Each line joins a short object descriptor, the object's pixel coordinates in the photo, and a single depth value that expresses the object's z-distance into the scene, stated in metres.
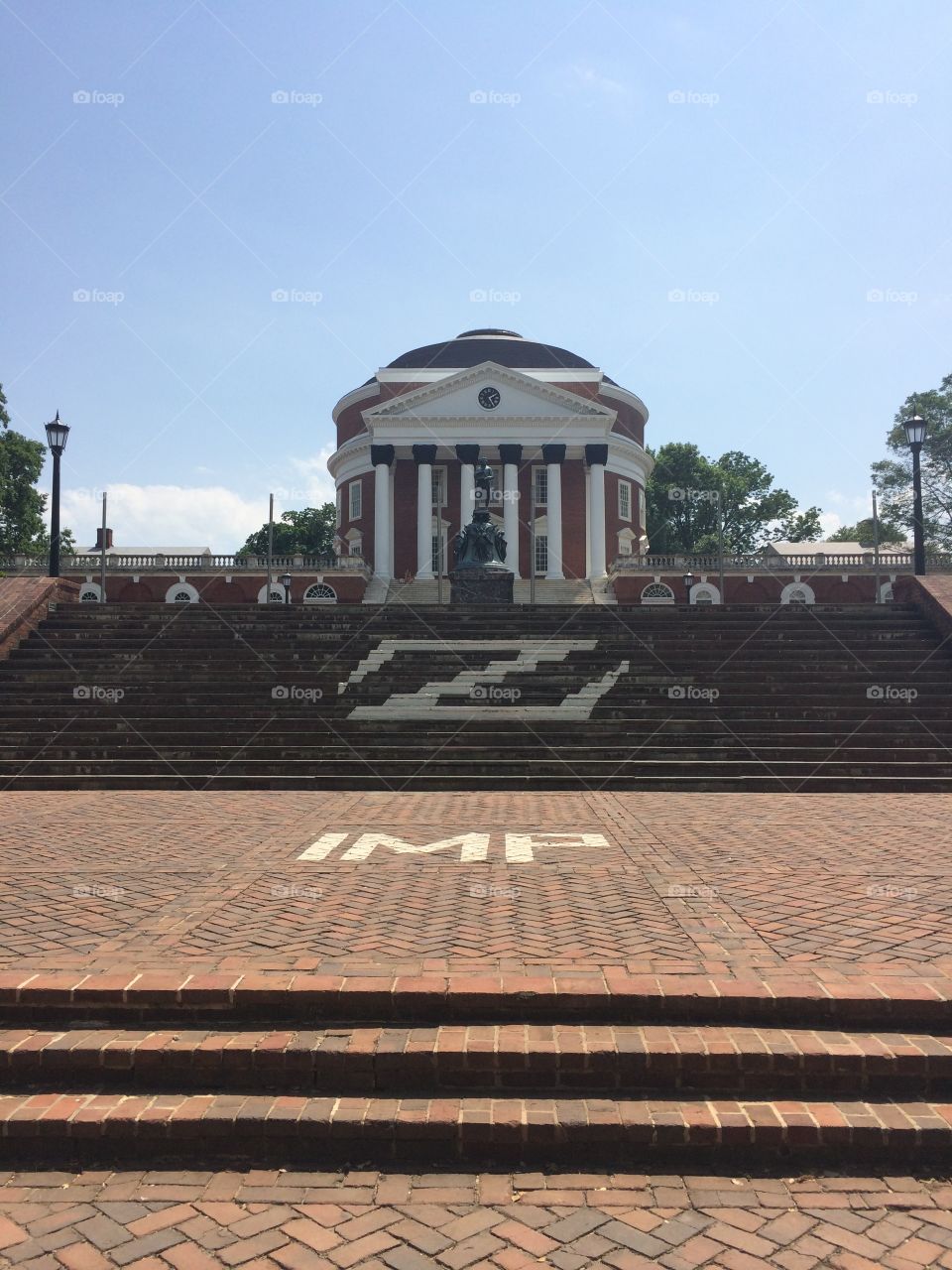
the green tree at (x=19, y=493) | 43.97
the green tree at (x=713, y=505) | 76.56
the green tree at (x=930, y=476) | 52.59
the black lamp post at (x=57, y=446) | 21.17
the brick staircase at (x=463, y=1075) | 4.01
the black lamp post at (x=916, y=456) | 21.85
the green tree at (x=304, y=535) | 78.19
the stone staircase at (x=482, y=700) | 13.92
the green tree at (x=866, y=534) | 54.66
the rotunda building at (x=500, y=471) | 49.62
